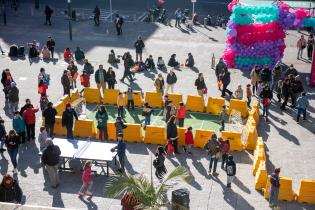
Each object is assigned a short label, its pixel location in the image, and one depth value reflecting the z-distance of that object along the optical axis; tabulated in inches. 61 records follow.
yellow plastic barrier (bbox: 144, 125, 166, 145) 866.1
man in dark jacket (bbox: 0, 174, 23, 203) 642.8
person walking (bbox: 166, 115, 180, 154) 823.1
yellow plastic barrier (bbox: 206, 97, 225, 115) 992.9
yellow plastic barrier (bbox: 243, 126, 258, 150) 847.7
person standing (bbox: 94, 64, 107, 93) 1047.0
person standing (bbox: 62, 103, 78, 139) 855.7
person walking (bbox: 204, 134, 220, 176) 764.0
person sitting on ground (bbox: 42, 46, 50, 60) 1279.5
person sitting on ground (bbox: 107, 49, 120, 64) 1254.9
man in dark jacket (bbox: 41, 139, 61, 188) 722.8
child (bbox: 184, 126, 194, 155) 818.2
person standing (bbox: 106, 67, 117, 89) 1051.9
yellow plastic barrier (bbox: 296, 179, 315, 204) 713.6
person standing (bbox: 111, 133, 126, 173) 761.0
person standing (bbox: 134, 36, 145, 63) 1248.2
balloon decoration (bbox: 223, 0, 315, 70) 1192.8
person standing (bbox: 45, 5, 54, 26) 1565.0
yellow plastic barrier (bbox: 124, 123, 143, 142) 869.8
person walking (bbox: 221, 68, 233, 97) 1051.9
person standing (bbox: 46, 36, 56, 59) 1282.0
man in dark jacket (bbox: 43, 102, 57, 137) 861.2
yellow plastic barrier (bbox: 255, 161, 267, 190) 735.1
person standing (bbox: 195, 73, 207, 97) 1013.8
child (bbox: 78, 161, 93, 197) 708.0
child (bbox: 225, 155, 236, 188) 726.5
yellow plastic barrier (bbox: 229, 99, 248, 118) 976.9
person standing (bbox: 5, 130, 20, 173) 759.1
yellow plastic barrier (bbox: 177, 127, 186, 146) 856.3
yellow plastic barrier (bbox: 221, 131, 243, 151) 845.2
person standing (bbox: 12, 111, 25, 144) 830.5
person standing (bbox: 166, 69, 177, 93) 1051.9
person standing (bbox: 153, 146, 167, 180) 738.2
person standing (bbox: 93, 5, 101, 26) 1561.4
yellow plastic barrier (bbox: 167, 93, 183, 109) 1012.5
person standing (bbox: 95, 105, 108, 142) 850.1
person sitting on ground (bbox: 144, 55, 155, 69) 1213.1
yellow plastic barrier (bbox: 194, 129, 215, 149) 851.4
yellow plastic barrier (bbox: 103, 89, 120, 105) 1032.8
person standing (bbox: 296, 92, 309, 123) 938.6
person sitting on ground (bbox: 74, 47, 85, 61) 1272.1
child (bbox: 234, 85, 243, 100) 999.9
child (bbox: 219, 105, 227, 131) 914.7
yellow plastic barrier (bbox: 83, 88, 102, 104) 1035.3
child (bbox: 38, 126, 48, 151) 794.5
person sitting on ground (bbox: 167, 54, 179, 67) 1237.4
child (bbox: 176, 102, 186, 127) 904.3
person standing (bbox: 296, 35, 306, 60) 1286.4
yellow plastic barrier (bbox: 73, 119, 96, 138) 892.6
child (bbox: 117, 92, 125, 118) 950.4
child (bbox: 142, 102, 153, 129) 922.7
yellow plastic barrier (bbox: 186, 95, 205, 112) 1003.3
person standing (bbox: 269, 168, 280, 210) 679.1
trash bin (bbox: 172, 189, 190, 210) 590.6
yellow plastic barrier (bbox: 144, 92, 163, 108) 1017.5
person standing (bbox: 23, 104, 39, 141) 855.7
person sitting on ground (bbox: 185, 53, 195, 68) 1238.9
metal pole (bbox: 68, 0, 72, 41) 1408.2
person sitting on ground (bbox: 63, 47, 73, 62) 1259.0
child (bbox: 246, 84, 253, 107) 1009.8
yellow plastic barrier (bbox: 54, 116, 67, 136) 901.8
